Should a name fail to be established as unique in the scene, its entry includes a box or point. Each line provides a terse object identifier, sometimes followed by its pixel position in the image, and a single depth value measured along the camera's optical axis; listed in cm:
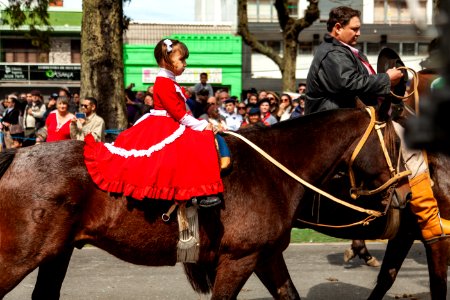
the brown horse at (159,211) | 438
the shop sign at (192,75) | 3998
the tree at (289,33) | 2275
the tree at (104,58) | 1152
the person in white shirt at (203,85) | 1656
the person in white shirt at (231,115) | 1381
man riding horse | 533
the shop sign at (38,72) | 4047
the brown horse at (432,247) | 550
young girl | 444
